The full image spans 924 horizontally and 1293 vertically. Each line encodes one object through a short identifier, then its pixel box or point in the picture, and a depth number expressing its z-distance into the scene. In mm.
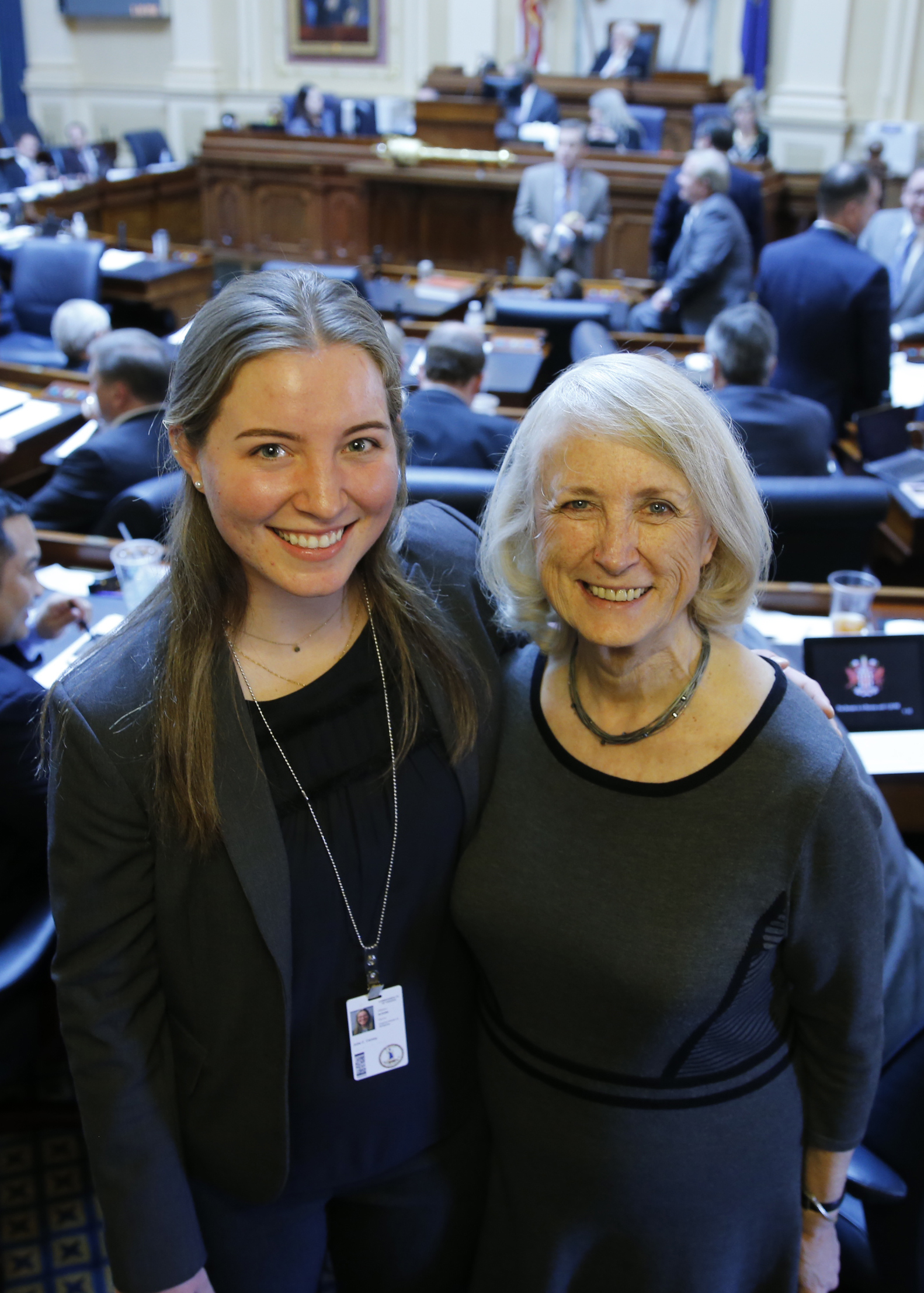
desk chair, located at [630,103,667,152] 9797
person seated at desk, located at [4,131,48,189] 9609
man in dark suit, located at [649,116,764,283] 6254
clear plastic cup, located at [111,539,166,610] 2539
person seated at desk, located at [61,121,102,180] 10453
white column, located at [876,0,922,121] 9969
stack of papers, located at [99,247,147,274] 6655
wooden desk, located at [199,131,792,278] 8586
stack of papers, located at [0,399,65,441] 4148
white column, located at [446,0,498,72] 11539
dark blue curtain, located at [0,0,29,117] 13047
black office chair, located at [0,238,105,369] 6359
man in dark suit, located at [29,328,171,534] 3303
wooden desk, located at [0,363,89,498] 4195
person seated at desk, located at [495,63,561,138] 9305
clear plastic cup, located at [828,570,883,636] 2529
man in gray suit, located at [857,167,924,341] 5262
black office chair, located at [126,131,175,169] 11555
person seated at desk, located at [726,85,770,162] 8828
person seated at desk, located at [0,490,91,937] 1873
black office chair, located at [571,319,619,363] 4207
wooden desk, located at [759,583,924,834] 2711
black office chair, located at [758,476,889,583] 2939
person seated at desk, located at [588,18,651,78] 10312
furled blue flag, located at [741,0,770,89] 10891
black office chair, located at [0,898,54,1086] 1831
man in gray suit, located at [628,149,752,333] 5664
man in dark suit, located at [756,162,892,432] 4332
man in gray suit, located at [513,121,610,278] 6562
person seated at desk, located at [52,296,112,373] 4871
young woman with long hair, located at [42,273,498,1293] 1084
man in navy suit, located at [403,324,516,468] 3451
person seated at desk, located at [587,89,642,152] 9039
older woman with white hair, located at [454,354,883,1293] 1160
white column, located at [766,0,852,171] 10188
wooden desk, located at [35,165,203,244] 9398
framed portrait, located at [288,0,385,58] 12016
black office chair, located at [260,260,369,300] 5105
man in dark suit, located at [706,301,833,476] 3461
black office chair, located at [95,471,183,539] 2777
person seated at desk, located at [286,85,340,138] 10461
